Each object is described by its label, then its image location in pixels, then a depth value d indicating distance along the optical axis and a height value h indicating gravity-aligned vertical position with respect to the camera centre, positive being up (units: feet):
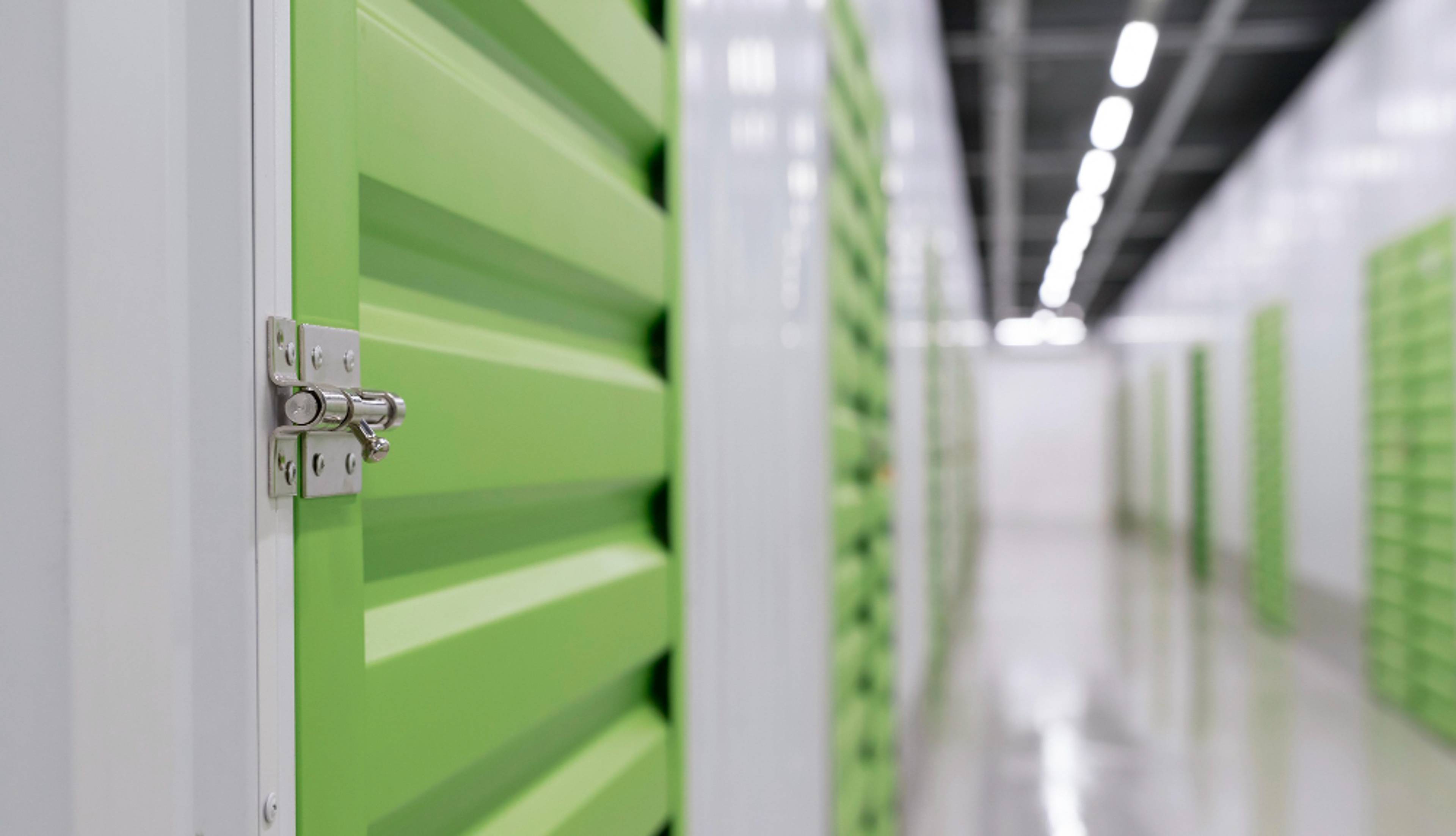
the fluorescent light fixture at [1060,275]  52.26 +8.14
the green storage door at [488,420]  2.11 +0.06
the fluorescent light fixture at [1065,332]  69.51 +6.71
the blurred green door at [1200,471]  38.78 -1.59
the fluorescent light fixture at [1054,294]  57.82 +7.92
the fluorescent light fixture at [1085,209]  38.27 +8.48
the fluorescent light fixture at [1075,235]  42.83 +8.37
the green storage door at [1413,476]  17.15 -0.88
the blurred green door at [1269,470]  28.02 -1.15
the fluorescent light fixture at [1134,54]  23.52 +8.96
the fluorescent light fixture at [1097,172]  33.01 +8.60
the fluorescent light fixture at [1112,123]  28.45 +8.78
